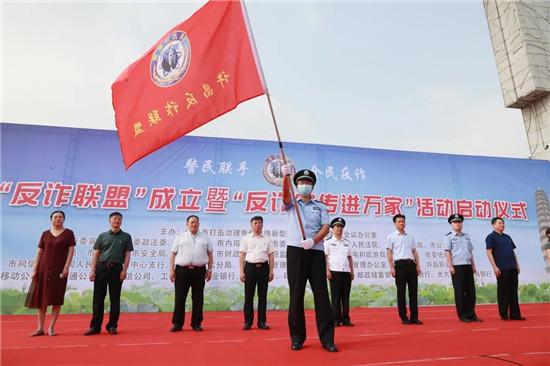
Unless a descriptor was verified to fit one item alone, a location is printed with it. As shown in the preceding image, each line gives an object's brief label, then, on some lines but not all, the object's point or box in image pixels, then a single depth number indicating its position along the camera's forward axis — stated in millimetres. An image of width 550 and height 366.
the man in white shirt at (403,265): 4062
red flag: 2590
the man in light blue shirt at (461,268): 4203
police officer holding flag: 2475
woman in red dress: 3314
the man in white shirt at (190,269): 3674
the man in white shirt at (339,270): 4102
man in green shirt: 3457
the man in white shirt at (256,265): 3877
